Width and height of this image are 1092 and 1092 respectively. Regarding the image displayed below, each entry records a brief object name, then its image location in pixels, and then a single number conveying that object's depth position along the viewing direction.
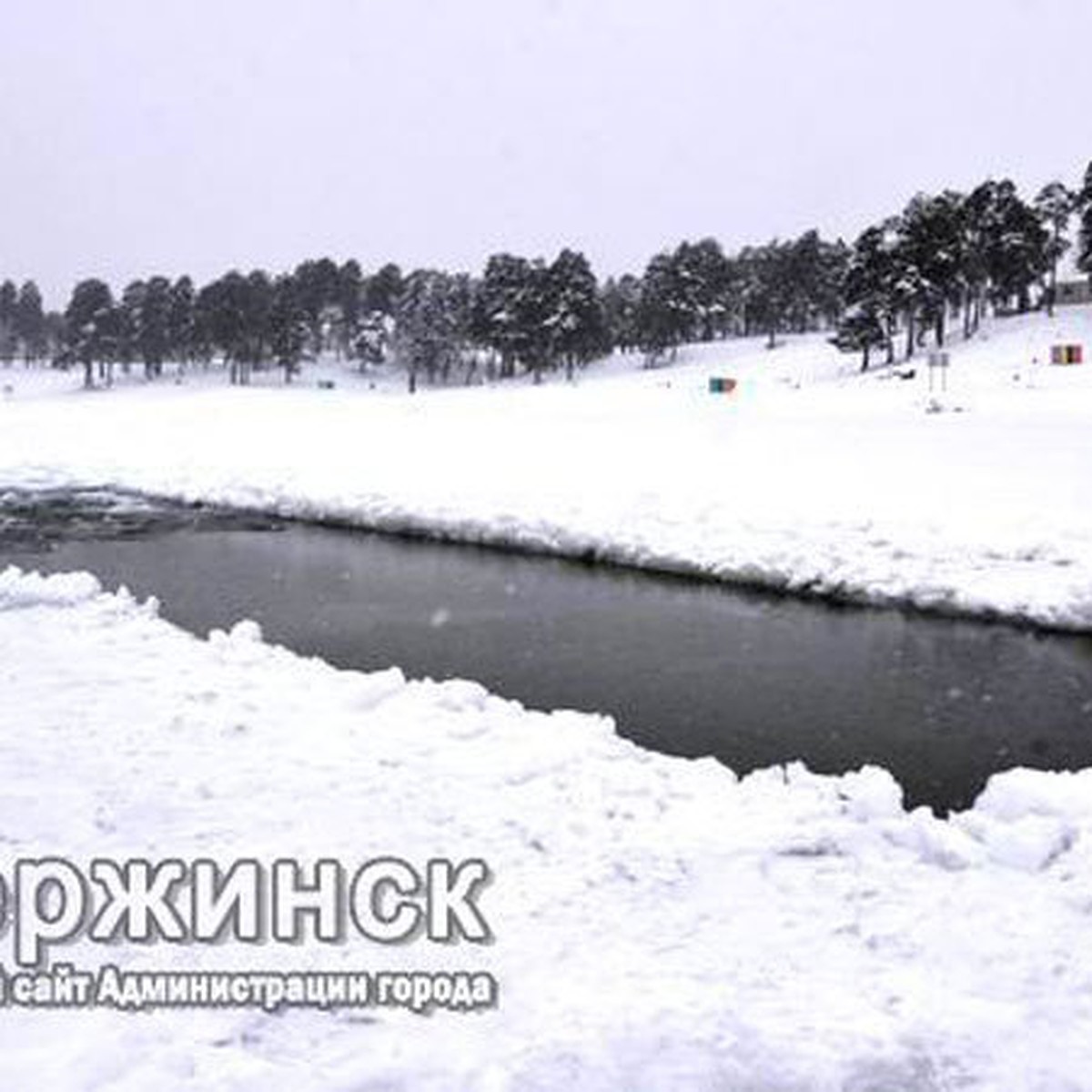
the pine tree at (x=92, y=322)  105.94
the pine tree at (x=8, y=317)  142.38
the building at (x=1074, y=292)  91.24
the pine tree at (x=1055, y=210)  84.88
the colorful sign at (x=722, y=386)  61.20
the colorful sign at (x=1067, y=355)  56.38
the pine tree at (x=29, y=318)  141.88
